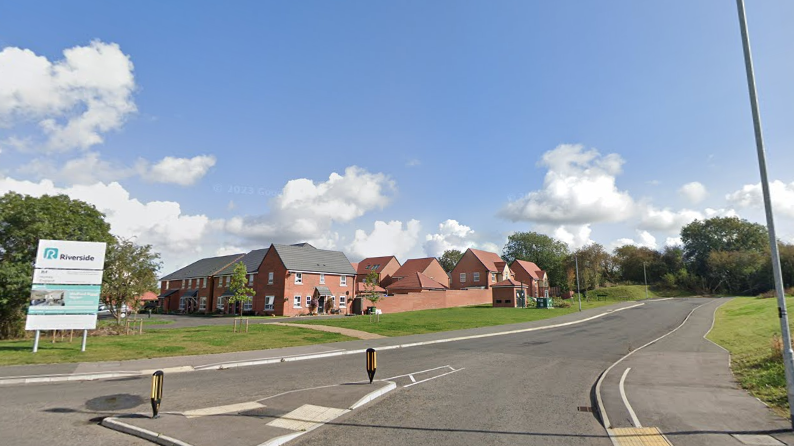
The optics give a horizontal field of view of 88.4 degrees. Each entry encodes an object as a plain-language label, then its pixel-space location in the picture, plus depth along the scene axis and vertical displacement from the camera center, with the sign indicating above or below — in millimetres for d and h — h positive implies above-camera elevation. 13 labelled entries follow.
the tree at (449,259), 116625 +8946
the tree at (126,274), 25641 +1010
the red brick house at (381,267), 72312 +4245
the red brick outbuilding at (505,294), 55219 -535
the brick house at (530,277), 81500 +2619
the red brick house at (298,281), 46531 +994
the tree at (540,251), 102769 +10352
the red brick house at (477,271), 73688 +3498
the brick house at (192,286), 58312 +565
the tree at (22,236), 21172 +2975
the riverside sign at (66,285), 18703 +202
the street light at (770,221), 8070 +1422
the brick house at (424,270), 69688 +3417
